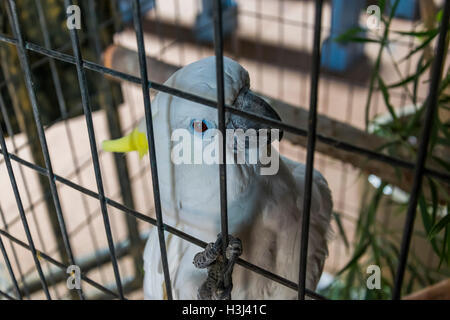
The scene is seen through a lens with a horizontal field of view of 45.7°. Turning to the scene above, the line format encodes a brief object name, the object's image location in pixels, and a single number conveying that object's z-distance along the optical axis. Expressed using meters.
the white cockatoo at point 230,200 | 0.65
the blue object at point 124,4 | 2.72
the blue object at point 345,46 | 2.31
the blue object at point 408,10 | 2.20
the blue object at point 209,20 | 2.09
